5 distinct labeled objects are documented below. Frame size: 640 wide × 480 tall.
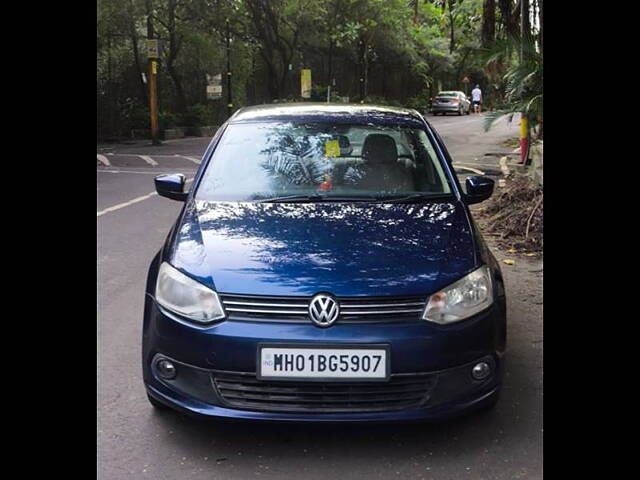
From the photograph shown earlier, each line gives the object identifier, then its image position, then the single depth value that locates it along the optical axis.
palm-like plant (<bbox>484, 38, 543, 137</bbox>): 9.49
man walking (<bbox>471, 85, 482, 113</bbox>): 48.72
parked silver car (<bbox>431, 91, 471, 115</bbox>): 45.28
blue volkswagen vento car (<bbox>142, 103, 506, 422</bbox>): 3.27
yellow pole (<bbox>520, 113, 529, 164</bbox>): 14.88
